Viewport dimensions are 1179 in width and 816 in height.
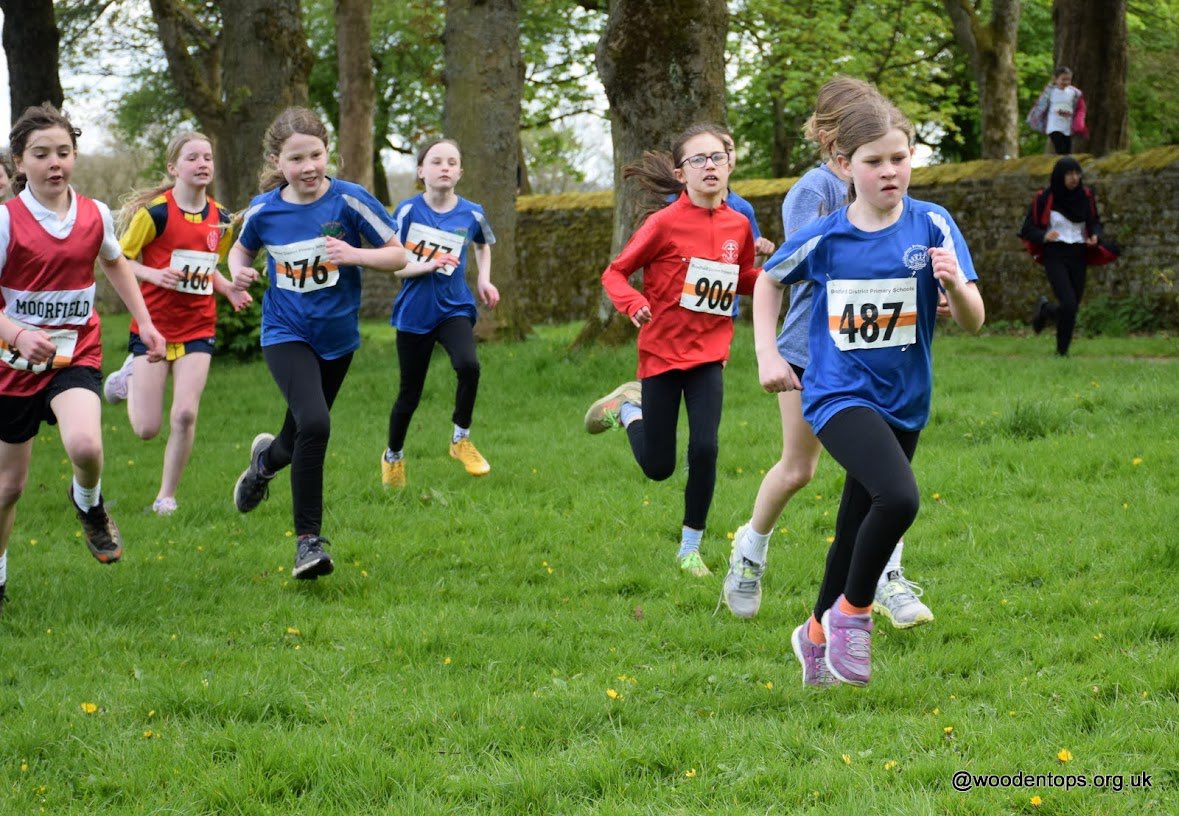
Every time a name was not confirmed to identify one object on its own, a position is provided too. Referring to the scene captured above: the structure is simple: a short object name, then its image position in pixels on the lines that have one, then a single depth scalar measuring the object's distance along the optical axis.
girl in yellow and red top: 8.75
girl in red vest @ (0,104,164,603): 6.26
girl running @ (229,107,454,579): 6.88
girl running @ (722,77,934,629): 5.88
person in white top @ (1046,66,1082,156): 18.94
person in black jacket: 14.46
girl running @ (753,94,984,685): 4.70
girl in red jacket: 7.02
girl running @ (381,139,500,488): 9.39
